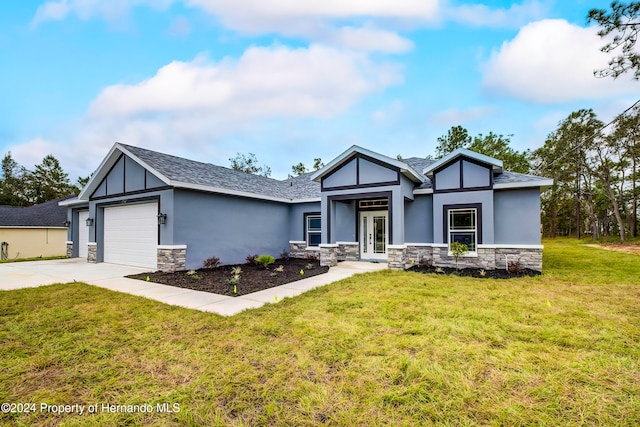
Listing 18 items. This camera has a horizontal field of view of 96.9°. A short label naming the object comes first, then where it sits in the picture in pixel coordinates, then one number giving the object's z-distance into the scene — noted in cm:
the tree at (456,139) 2561
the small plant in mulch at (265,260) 1016
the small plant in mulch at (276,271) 897
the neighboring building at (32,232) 1898
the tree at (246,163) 3450
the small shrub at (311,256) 1258
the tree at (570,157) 2372
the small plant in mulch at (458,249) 949
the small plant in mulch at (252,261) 1146
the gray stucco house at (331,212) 956
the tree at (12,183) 3241
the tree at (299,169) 3550
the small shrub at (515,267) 909
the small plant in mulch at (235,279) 674
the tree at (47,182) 3363
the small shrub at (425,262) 1058
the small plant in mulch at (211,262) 1015
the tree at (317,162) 3453
